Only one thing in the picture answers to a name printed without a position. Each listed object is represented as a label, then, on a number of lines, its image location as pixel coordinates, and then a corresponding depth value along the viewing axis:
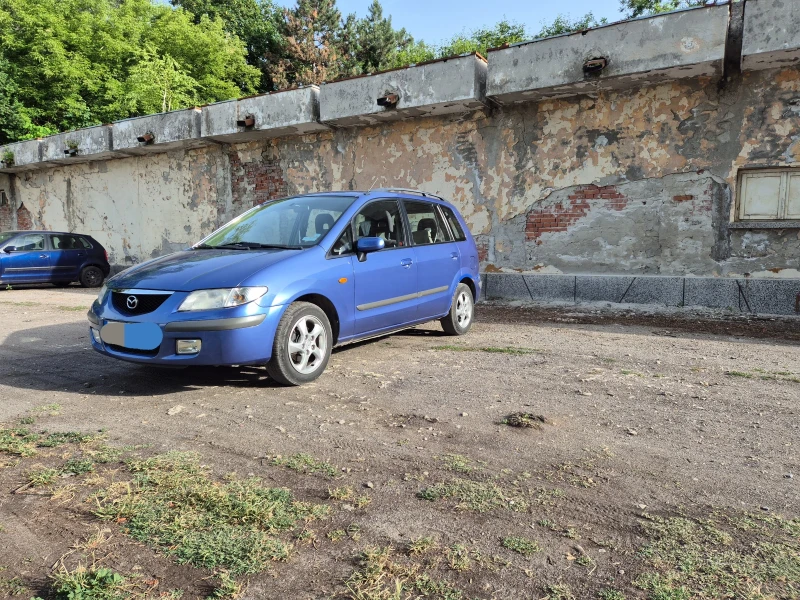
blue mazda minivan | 4.53
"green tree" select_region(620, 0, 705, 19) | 39.16
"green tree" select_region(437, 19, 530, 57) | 48.88
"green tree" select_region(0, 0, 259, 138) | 28.20
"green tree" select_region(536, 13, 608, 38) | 45.55
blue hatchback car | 14.16
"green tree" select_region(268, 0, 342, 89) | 40.94
